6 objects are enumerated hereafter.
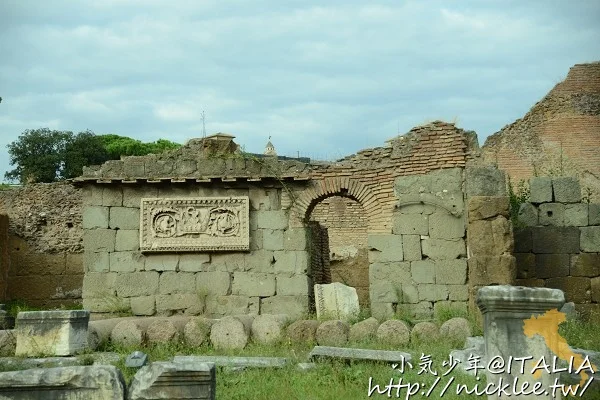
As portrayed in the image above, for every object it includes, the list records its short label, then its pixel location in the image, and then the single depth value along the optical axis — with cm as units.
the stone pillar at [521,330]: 657
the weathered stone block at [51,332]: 1096
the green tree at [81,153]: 3850
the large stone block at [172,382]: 636
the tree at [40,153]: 3881
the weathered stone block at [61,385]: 623
